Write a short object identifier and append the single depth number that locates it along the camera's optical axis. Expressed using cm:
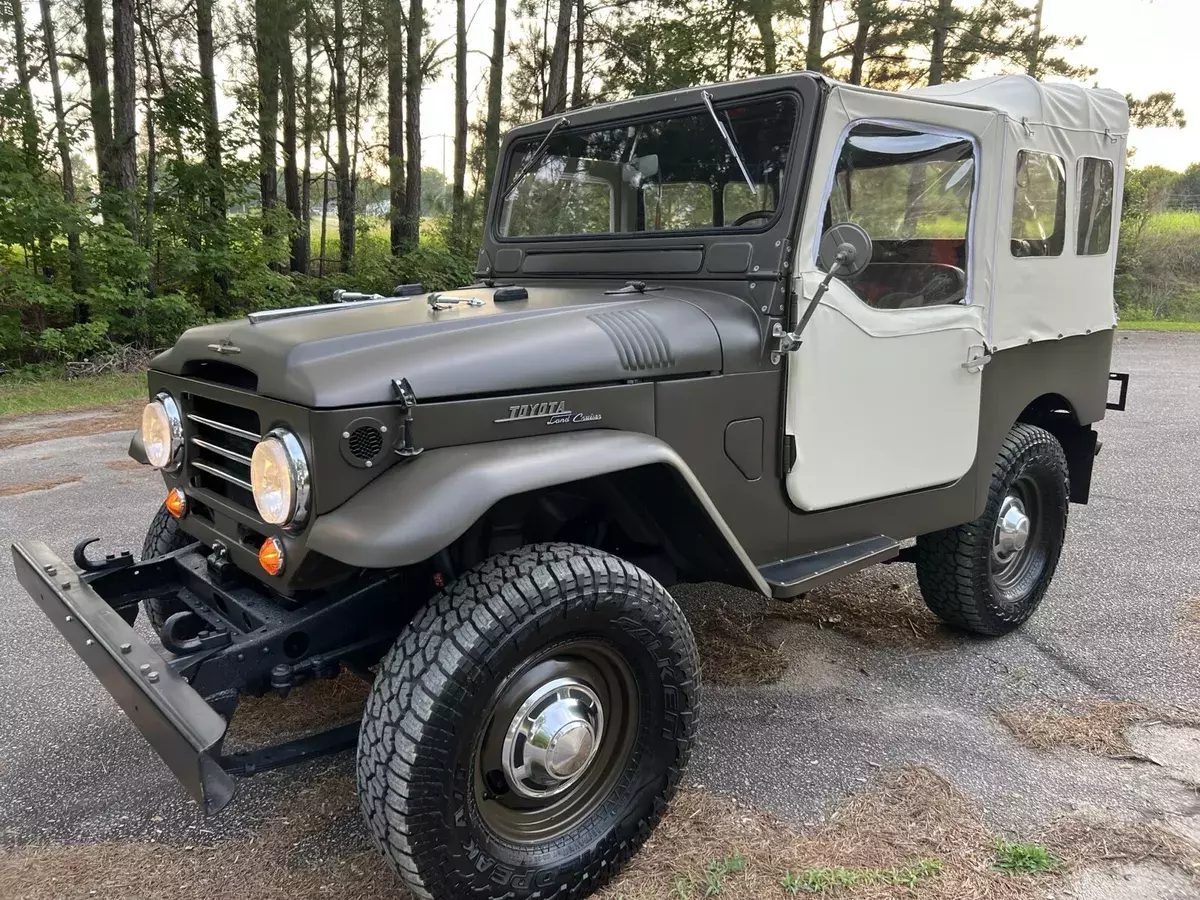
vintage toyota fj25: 203
